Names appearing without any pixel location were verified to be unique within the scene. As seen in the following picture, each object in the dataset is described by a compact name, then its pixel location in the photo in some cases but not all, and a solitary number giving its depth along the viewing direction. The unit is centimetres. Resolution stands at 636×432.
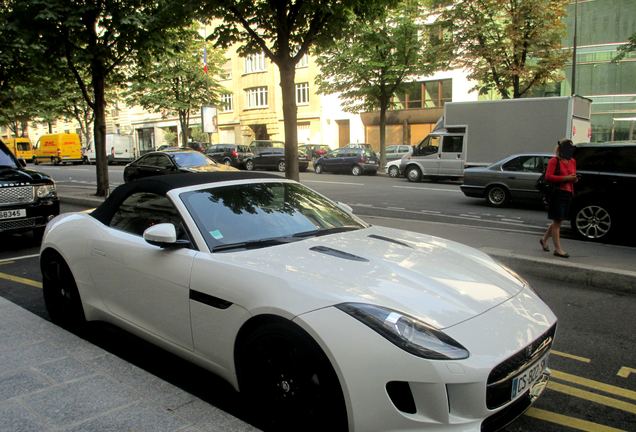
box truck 1694
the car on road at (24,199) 788
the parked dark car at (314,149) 3136
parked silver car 1340
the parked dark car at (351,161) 2642
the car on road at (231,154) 3060
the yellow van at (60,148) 4294
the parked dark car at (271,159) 2938
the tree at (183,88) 3353
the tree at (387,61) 2530
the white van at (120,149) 4269
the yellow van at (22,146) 4781
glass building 3084
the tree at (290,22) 937
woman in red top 711
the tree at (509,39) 2008
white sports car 231
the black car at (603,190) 882
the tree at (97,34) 1292
